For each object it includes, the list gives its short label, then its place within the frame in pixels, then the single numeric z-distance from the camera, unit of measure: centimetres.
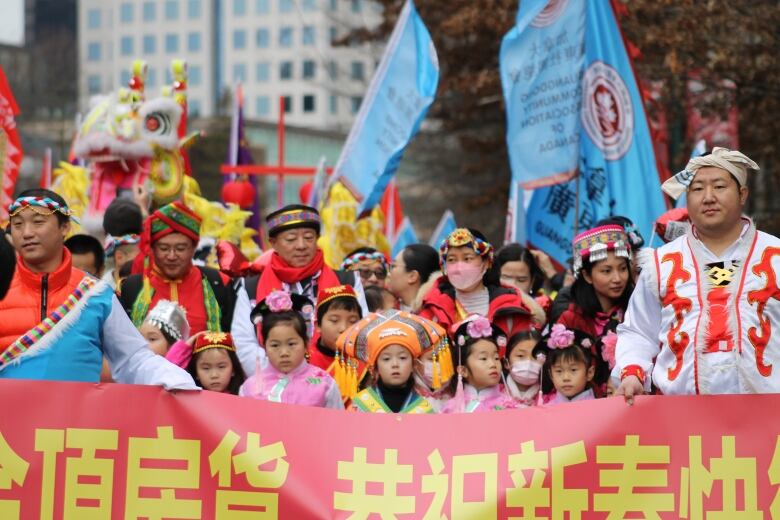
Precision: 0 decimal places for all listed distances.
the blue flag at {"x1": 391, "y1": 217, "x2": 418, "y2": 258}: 2134
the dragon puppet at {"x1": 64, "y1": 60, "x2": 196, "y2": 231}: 1794
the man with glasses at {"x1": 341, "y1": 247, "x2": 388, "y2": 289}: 1402
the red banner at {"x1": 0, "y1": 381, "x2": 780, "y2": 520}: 792
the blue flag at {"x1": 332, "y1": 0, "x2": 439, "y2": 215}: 1512
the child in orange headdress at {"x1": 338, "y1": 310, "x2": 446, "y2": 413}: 982
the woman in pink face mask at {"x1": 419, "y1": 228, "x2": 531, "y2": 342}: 1152
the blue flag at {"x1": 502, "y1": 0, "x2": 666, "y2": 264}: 1320
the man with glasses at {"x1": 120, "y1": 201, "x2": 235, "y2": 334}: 1178
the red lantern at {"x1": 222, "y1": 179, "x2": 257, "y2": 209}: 2380
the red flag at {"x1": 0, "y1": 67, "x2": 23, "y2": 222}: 1393
